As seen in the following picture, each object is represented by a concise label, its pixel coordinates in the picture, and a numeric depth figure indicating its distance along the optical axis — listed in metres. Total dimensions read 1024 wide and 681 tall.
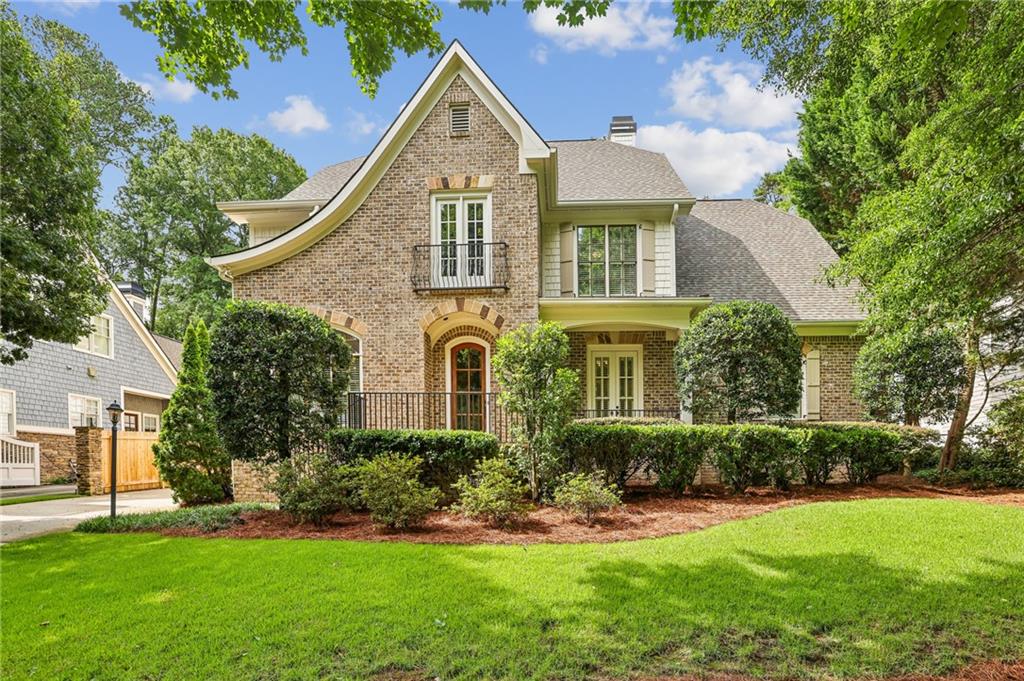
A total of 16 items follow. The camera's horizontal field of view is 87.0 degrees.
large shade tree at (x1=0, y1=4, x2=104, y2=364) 7.36
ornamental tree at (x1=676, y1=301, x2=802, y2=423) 9.65
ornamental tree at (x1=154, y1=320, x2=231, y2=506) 10.30
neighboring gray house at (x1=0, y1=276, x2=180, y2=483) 15.35
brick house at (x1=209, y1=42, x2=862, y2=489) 11.20
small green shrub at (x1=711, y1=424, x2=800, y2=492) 8.67
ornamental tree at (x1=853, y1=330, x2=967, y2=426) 10.45
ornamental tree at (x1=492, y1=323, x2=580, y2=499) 8.28
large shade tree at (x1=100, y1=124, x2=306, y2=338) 27.88
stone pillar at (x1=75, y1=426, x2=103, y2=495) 13.05
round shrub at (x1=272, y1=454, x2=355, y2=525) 7.32
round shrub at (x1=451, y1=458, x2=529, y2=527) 6.94
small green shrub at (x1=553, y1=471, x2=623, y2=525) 7.15
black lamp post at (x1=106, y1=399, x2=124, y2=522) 7.82
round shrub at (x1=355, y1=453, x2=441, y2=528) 6.81
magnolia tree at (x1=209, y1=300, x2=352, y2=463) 8.07
